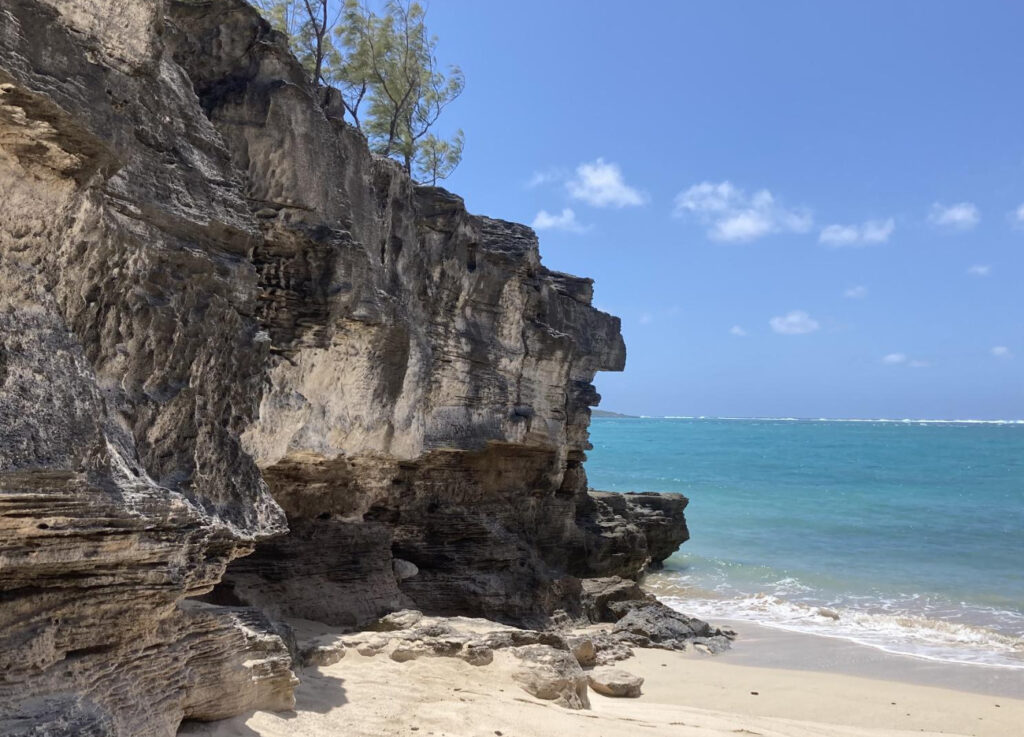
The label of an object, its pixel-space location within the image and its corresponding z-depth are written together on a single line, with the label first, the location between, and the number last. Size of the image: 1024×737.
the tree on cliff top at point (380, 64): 16.66
